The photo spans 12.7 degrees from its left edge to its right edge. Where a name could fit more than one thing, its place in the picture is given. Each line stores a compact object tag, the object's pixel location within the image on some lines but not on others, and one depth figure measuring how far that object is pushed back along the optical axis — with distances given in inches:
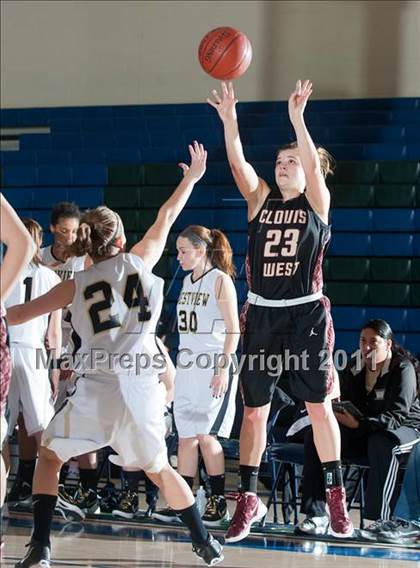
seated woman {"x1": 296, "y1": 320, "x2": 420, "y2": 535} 455.5
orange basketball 495.0
